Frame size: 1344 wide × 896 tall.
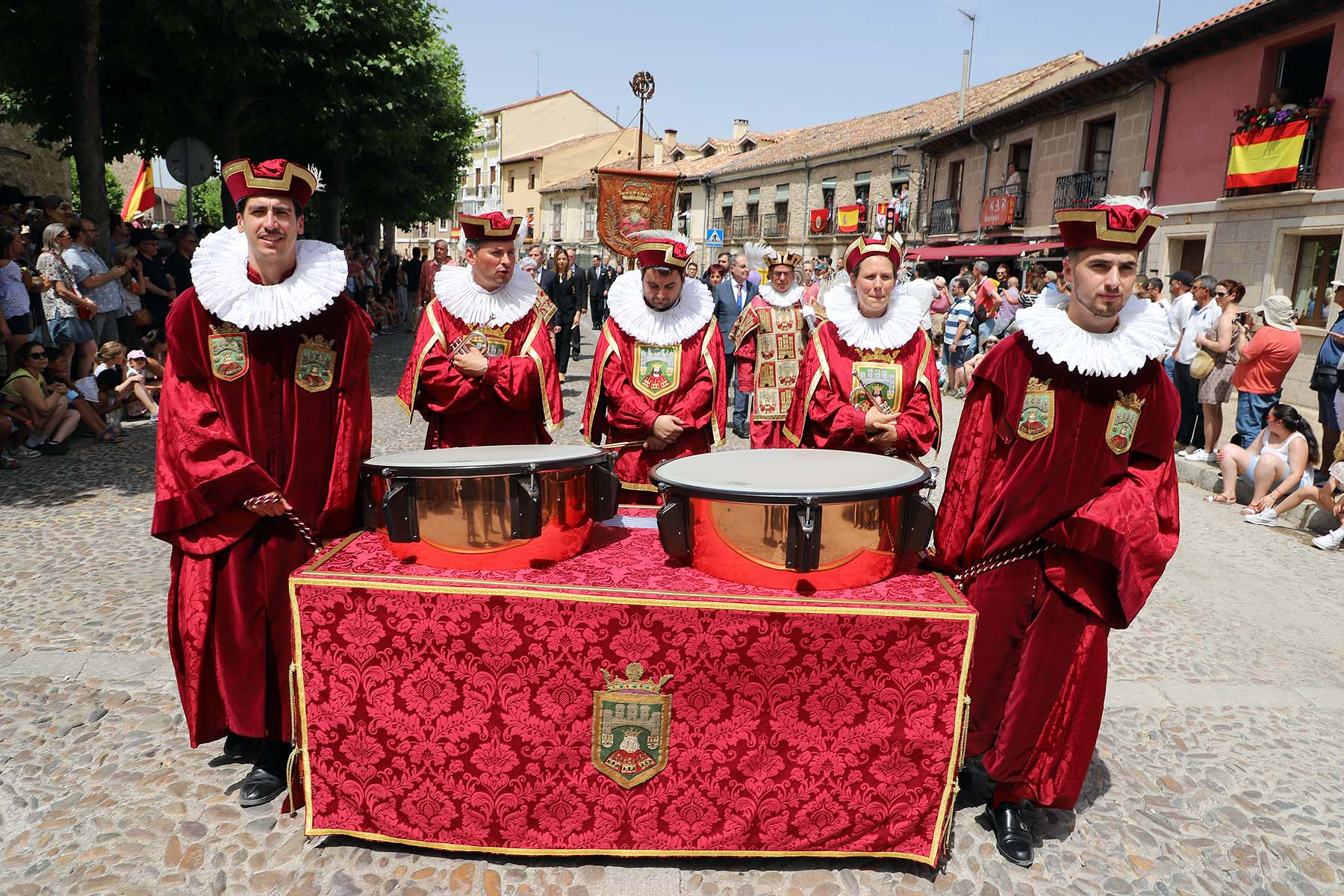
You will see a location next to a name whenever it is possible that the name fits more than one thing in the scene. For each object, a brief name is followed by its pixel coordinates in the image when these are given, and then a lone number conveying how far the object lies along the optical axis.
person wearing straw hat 8.04
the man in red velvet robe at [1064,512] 2.76
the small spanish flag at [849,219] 31.41
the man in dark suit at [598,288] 21.39
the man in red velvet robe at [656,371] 4.14
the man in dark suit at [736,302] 9.98
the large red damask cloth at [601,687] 2.62
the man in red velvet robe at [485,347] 3.64
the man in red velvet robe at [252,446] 2.88
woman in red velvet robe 3.85
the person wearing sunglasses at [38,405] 7.89
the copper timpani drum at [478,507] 2.64
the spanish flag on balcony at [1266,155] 13.98
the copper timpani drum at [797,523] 2.54
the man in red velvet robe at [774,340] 7.09
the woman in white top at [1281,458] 7.32
